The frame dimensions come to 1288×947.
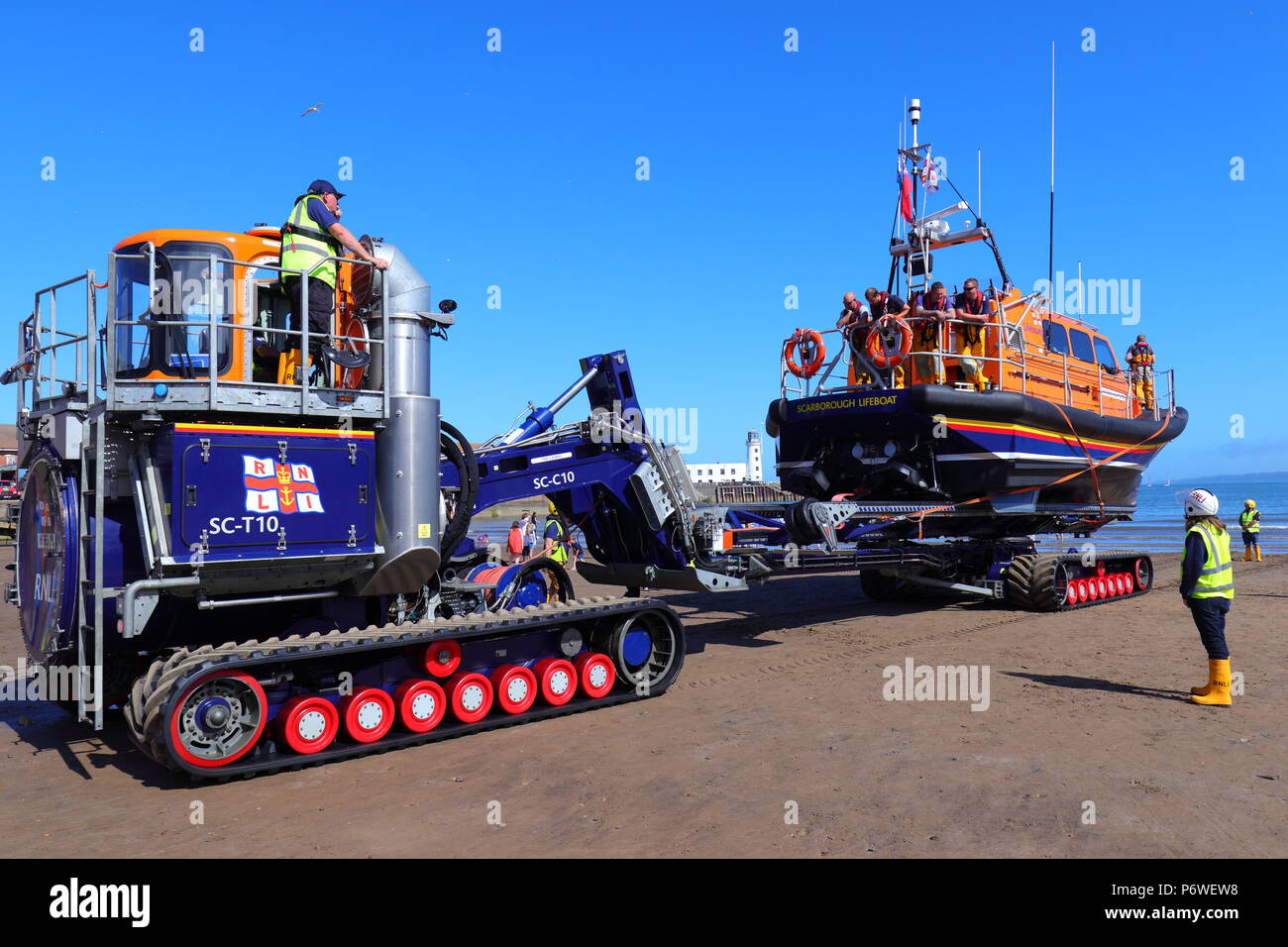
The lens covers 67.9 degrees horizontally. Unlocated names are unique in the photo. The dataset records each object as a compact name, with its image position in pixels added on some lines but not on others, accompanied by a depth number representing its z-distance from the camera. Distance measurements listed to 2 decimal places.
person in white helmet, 8.29
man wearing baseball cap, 7.30
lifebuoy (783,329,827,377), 13.90
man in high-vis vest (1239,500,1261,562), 22.72
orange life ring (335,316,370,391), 7.60
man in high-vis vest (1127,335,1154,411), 16.86
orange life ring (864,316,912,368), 12.98
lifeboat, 12.74
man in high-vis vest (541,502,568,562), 16.00
